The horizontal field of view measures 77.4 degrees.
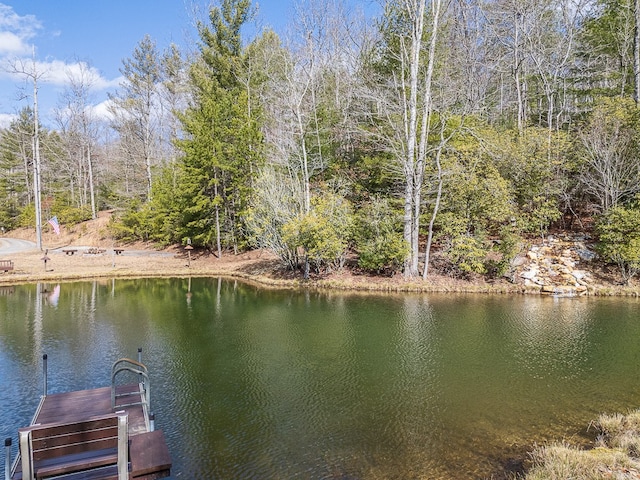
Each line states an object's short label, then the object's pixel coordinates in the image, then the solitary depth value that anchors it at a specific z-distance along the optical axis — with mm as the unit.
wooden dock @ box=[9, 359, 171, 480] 3912
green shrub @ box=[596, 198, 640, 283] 16984
